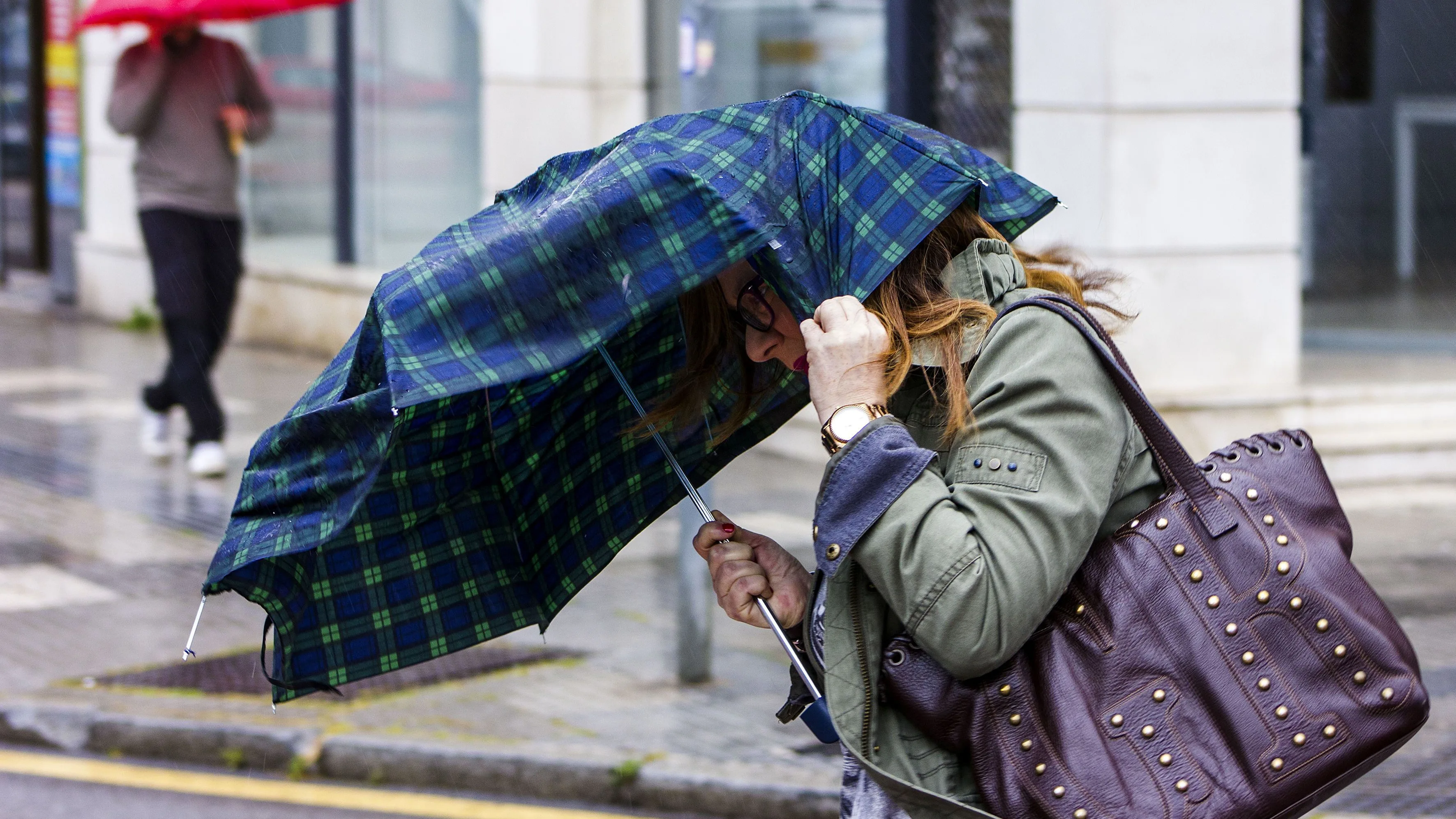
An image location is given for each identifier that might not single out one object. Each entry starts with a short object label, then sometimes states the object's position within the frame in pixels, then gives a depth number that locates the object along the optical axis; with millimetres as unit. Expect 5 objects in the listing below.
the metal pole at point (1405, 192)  24687
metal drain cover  10953
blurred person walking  16812
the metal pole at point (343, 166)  25578
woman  3787
